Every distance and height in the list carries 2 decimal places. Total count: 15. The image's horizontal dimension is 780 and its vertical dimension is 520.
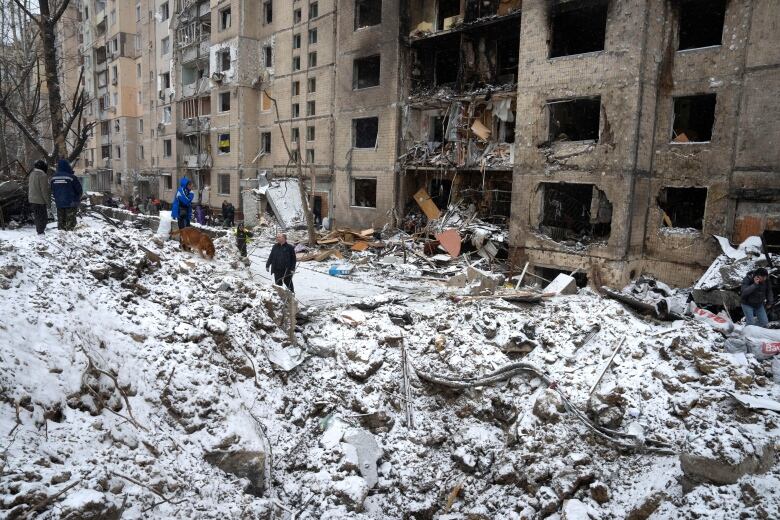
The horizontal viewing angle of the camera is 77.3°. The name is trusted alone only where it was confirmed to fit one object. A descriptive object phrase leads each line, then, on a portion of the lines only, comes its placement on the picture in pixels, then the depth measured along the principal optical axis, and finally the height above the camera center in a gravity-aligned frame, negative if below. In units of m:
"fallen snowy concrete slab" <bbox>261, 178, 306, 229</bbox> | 25.14 -0.88
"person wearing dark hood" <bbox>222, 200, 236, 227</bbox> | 24.62 -1.54
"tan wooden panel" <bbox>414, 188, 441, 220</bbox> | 21.00 -0.64
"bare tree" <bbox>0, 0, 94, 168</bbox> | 9.71 +1.54
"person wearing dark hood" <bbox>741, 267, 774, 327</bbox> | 9.59 -1.90
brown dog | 10.87 -1.30
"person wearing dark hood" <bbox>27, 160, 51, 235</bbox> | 8.70 -0.30
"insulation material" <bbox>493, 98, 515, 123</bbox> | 18.70 +3.09
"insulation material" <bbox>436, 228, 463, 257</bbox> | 17.84 -1.85
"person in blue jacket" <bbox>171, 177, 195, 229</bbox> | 12.61 -0.59
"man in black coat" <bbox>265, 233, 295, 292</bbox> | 11.13 -1.71
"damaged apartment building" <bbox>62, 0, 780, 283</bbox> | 13.96 +2.95
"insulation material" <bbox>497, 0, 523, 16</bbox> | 17.82 +6.78
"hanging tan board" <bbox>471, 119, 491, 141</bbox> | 19.28 +2.39
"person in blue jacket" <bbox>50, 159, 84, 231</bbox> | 8.98 -0.27
